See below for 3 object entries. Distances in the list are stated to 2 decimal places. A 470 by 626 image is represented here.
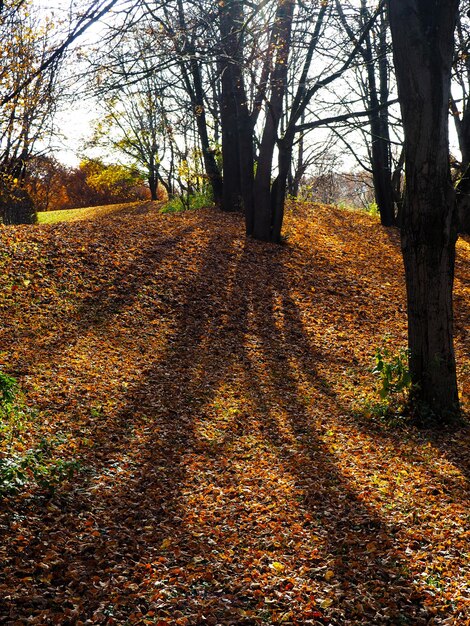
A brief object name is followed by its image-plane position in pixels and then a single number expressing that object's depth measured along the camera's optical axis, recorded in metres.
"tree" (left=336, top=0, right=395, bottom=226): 13.90
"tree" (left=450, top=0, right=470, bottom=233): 14.30
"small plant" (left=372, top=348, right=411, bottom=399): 6.16
